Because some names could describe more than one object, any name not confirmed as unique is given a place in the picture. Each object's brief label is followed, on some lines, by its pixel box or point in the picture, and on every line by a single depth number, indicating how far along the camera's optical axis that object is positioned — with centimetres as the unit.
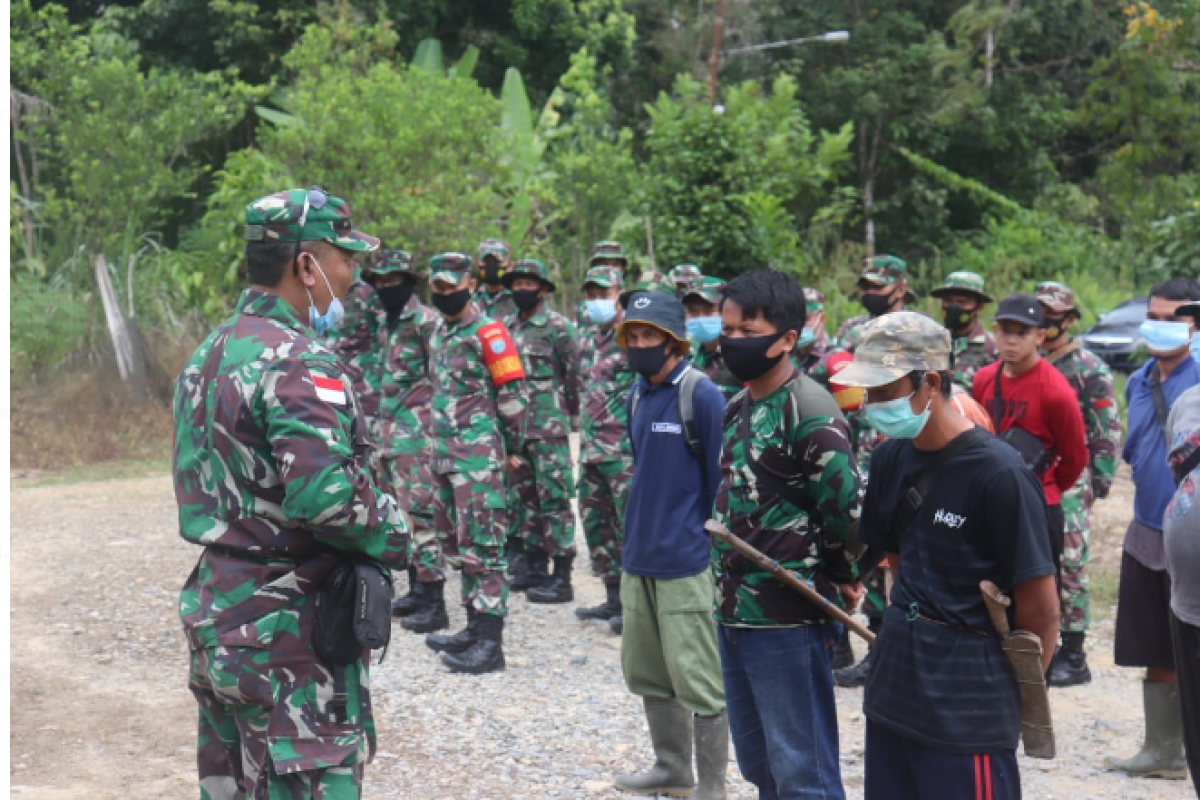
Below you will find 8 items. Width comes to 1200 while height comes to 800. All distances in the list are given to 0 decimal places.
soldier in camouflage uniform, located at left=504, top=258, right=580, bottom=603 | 912
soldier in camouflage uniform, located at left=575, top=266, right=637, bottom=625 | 827
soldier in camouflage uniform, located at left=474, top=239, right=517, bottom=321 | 988
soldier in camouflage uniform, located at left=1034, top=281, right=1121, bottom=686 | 717
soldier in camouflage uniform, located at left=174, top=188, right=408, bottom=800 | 338
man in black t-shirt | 343
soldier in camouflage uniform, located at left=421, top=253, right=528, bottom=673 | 734
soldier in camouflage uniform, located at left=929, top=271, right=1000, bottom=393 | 788
